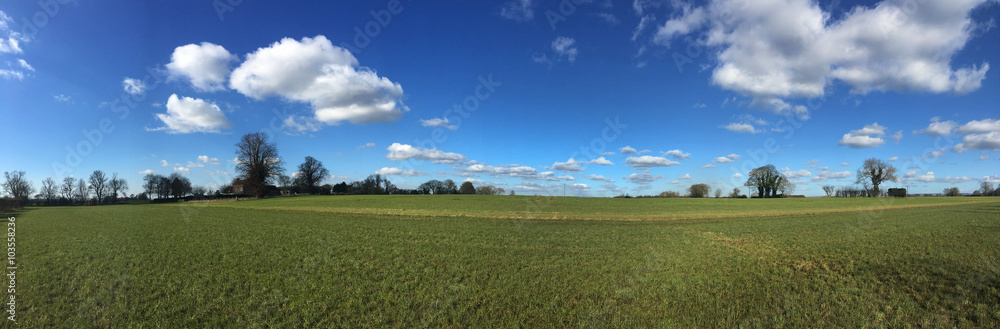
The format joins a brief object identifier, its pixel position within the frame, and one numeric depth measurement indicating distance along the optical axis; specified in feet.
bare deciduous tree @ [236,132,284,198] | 221.46
